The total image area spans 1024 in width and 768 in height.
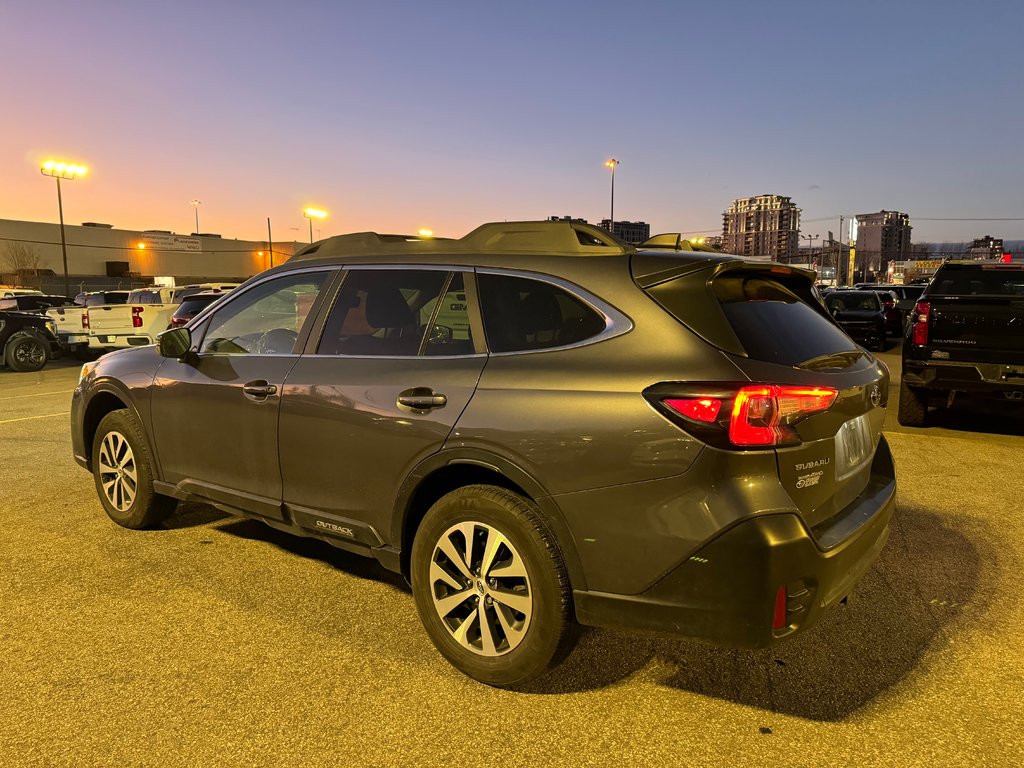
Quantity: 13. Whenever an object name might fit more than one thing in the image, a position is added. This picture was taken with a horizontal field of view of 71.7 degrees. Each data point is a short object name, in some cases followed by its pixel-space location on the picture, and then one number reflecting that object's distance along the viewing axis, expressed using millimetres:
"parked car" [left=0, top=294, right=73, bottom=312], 18234
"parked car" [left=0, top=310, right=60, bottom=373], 15000
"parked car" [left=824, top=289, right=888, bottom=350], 17922
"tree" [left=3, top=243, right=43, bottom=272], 71000
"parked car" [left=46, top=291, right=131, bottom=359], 15602
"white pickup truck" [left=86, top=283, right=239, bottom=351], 15594
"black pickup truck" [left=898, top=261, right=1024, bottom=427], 6961
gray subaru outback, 2311
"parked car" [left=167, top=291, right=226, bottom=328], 15156
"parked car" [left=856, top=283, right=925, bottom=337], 22280
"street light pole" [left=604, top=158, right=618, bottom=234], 46781
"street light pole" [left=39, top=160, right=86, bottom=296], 43750
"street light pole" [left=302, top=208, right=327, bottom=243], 54656
